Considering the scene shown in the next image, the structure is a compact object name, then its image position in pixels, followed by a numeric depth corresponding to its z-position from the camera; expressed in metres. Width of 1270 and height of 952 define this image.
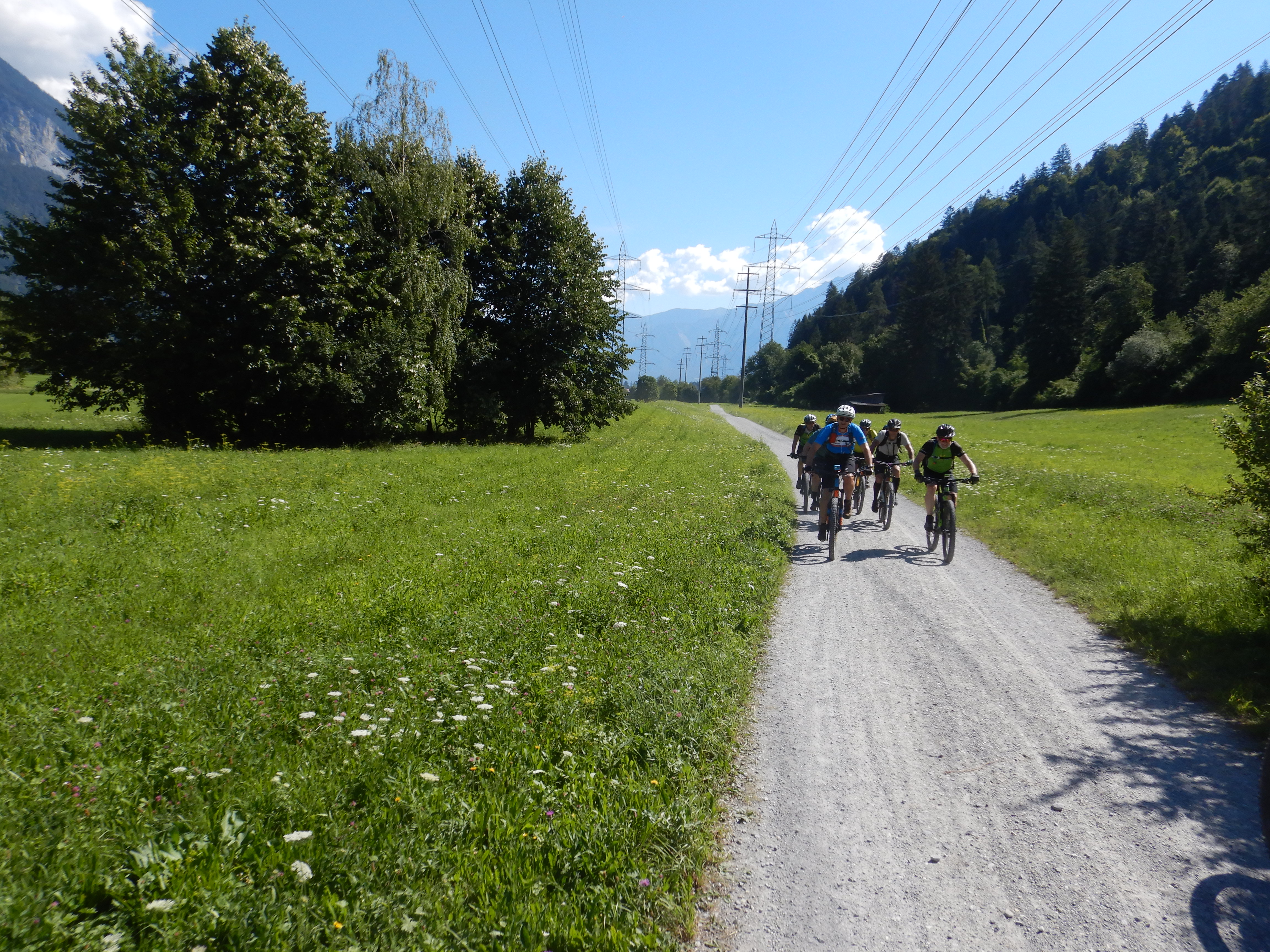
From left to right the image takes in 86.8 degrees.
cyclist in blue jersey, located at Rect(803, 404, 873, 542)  11.38
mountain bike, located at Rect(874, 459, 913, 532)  13.45
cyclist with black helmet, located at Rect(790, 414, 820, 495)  14.82
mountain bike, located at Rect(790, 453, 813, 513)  15.46
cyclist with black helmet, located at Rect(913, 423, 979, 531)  11.44
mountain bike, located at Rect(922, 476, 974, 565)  10.87
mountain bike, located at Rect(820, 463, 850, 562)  10.94
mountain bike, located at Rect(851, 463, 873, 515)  14.40
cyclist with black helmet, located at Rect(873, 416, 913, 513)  13.45
